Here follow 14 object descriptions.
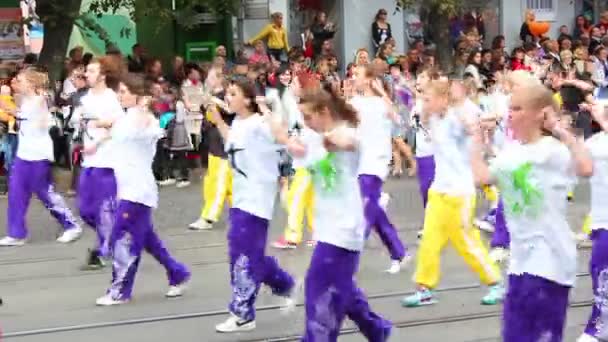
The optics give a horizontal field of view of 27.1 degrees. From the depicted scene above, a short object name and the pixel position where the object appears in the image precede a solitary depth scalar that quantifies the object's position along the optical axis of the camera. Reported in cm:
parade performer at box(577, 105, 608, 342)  784
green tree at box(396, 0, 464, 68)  2080
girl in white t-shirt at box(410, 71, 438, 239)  1158
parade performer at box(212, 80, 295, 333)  854
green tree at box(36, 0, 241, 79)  1816
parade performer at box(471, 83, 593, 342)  639
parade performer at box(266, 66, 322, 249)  1208
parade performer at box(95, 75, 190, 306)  948
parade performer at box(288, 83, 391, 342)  724
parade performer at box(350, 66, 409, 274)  1082
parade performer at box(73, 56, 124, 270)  1091
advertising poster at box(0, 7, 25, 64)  2066
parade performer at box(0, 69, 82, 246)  1244
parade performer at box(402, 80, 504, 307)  915
